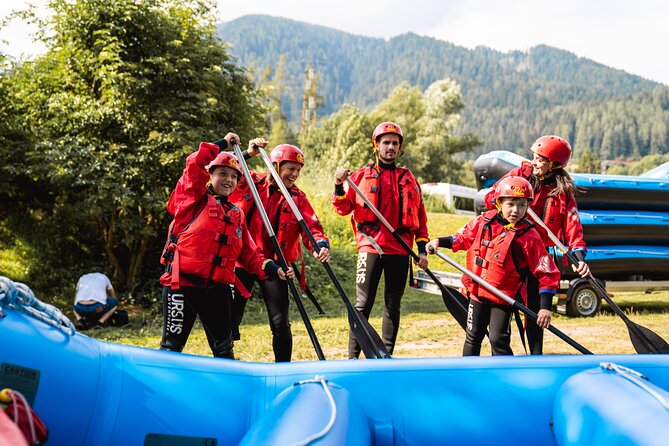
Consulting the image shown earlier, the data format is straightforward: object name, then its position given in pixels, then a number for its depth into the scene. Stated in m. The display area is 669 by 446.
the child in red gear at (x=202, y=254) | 4.05
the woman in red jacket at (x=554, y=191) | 5.05
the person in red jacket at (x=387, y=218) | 5.15
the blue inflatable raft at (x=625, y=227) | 9.05
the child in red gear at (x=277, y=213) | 4.88
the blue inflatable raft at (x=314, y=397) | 2.24
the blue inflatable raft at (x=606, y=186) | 9.09
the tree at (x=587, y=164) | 73.12
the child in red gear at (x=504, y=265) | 4.49
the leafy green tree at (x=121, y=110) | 9.40
